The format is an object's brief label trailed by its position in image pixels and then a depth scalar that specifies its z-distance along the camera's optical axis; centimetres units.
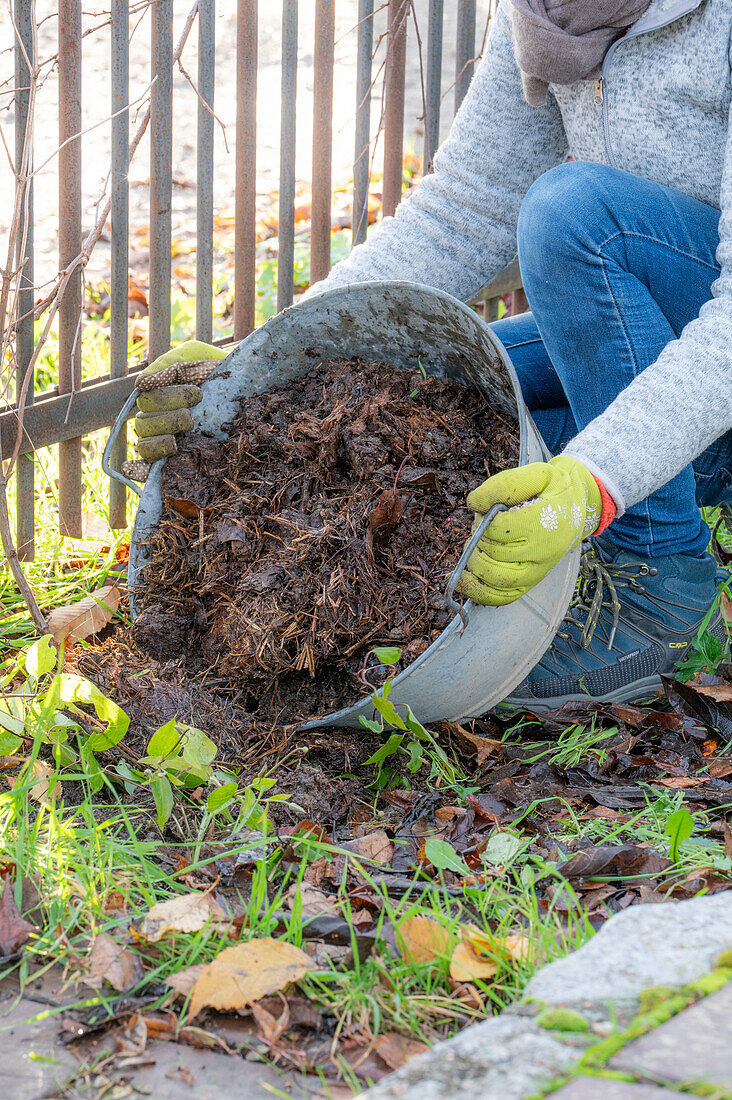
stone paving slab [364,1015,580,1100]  175
